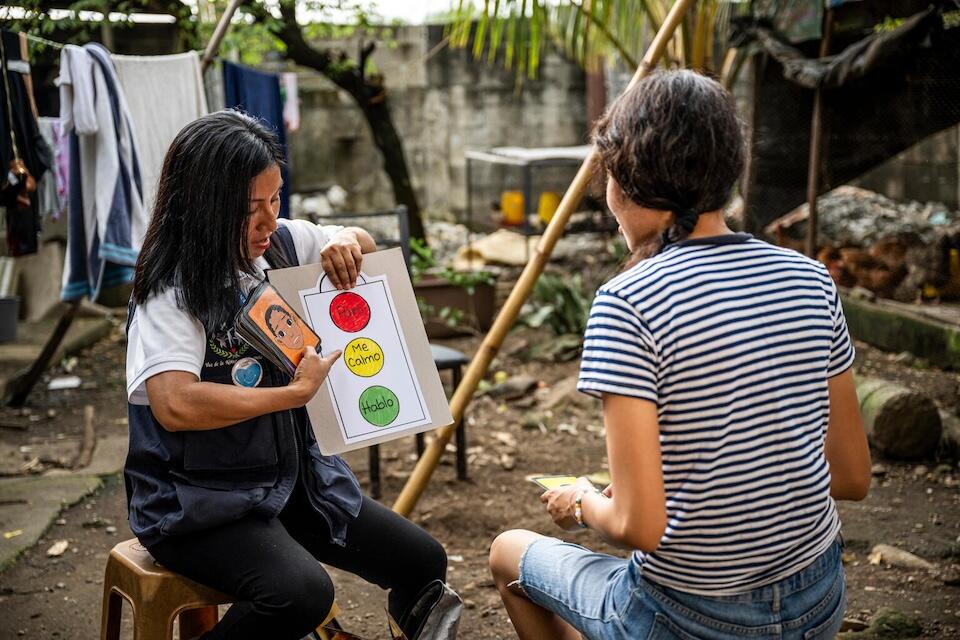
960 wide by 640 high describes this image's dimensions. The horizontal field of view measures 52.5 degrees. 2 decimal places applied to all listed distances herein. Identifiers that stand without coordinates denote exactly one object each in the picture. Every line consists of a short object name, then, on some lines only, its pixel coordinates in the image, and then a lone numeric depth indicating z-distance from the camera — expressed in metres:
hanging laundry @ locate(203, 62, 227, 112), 5.93
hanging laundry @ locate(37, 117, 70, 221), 5.34
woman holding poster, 2.05
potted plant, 7.36
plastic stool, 2.16
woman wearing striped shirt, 1.58
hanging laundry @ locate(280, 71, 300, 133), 7.57
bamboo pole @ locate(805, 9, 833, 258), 6.20
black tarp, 5.51
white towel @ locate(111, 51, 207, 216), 4.91
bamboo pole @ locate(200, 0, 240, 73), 4.59
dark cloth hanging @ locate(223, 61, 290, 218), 5.55
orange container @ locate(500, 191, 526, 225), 8.85
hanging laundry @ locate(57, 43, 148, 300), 4.61
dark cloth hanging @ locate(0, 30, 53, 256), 4.41
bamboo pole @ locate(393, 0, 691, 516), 3.42
